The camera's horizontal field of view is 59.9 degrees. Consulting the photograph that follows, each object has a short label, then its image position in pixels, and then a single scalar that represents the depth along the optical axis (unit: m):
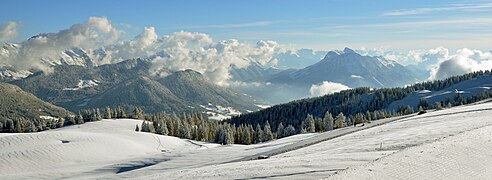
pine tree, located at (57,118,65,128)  149.38
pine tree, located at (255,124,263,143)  118.57
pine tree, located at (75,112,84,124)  145.38
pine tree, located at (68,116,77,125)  148.45
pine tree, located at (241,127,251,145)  116.40
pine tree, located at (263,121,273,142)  117.62
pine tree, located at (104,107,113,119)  156.38
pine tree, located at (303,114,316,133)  126.62
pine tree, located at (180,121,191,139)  120.20
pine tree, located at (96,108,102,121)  148.00
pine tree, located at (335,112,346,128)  123.38
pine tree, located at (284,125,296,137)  124.05
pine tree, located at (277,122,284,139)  128.35
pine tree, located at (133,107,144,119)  163.88
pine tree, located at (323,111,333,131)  120.36
